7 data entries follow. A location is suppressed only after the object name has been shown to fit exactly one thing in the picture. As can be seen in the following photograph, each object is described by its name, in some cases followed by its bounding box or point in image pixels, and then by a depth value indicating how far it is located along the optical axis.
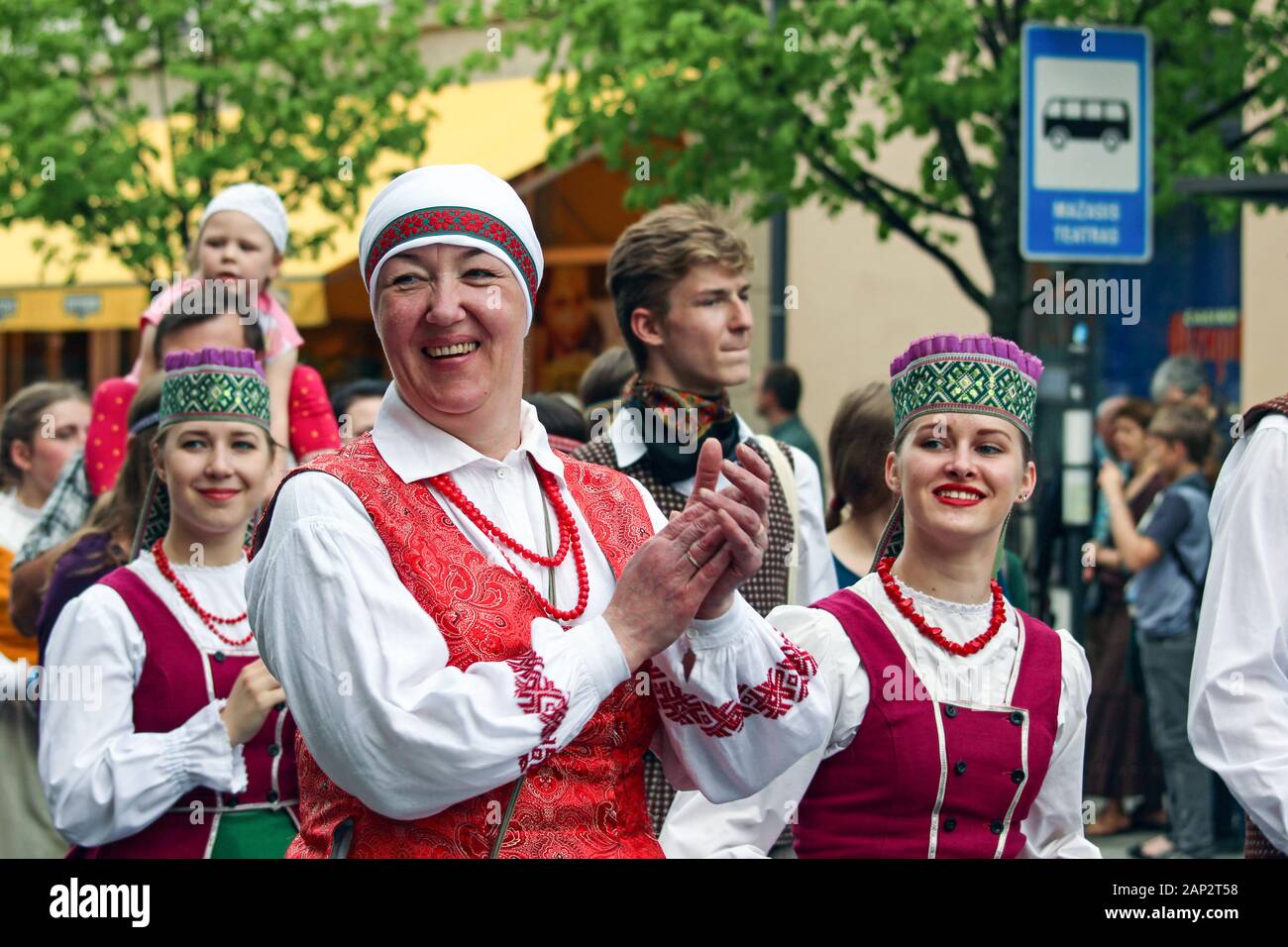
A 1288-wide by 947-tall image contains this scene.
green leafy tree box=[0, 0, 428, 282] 12.01
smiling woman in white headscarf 2.61
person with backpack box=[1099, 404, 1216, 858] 8.64
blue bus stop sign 7.64
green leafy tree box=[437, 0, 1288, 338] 9.12
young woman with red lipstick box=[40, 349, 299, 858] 3.99
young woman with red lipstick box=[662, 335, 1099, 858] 3.27
